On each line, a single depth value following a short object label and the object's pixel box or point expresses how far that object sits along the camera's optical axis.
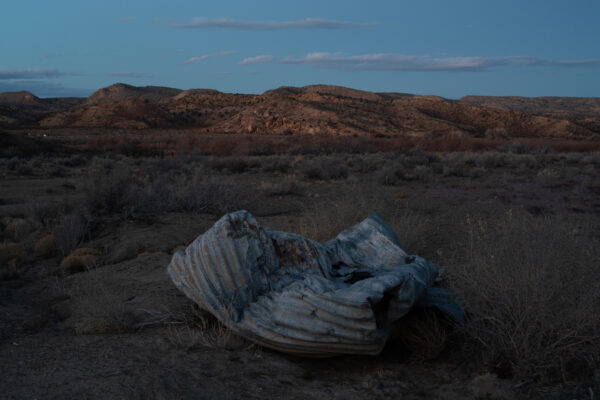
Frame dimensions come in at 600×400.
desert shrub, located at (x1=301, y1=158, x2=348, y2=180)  15.33
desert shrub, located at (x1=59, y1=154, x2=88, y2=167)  21.06
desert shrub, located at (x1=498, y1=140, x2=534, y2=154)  25.17
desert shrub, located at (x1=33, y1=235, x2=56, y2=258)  7.07
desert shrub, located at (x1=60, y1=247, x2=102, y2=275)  6.27
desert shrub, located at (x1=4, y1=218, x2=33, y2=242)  7.87
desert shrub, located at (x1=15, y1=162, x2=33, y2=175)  17.23
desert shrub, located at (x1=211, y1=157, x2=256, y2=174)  18.27
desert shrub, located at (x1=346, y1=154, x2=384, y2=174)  17.81
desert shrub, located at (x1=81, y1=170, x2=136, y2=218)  9.15
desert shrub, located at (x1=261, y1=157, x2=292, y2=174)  18.02
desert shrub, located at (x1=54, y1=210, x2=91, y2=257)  7.16
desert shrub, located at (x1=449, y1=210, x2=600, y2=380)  3.25
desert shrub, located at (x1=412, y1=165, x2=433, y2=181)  15.24
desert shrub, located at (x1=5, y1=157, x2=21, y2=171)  18.18
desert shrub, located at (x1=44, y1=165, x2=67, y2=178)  17.22
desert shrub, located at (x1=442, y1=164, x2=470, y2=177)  16.23
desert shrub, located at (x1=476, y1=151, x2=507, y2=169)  19.14
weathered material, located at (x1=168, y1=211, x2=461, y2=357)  3.40
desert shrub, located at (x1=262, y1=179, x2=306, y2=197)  12.04
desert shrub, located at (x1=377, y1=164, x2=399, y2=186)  14.19
